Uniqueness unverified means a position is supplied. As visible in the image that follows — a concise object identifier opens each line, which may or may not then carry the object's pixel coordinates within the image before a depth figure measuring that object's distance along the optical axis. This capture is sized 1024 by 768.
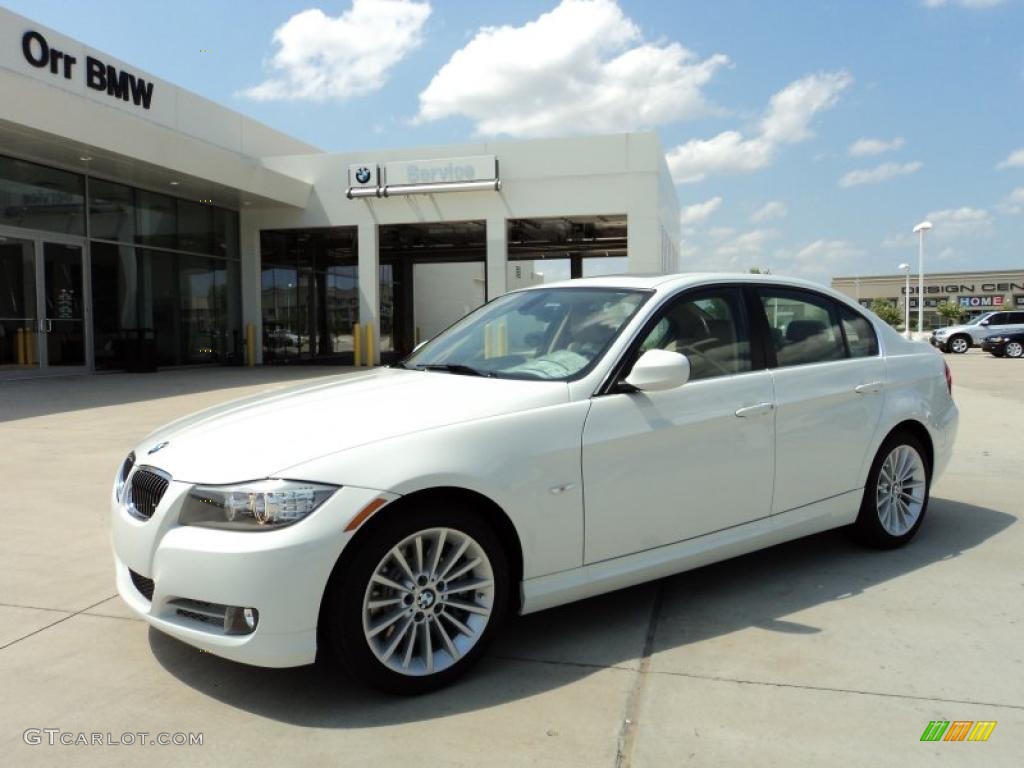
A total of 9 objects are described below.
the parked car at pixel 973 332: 29.44
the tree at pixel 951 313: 72.06
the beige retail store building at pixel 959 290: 93.31
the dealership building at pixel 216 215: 16.03
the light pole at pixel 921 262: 35.25
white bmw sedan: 2.78
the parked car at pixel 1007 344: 27.33
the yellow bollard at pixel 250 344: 23.33
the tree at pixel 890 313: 71.88
